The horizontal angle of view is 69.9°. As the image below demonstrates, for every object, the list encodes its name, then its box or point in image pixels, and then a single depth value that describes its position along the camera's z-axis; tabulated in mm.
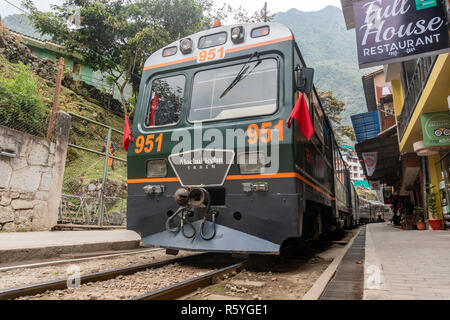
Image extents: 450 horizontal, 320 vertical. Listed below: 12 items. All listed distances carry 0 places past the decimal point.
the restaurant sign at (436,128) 8820
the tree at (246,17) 19844
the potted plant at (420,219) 13607
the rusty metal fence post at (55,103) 7746
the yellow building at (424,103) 7262
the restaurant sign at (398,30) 5273
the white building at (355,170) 98000
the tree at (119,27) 18656
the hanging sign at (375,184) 26125
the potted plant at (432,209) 11665
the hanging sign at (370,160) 16203
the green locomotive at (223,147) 4090
